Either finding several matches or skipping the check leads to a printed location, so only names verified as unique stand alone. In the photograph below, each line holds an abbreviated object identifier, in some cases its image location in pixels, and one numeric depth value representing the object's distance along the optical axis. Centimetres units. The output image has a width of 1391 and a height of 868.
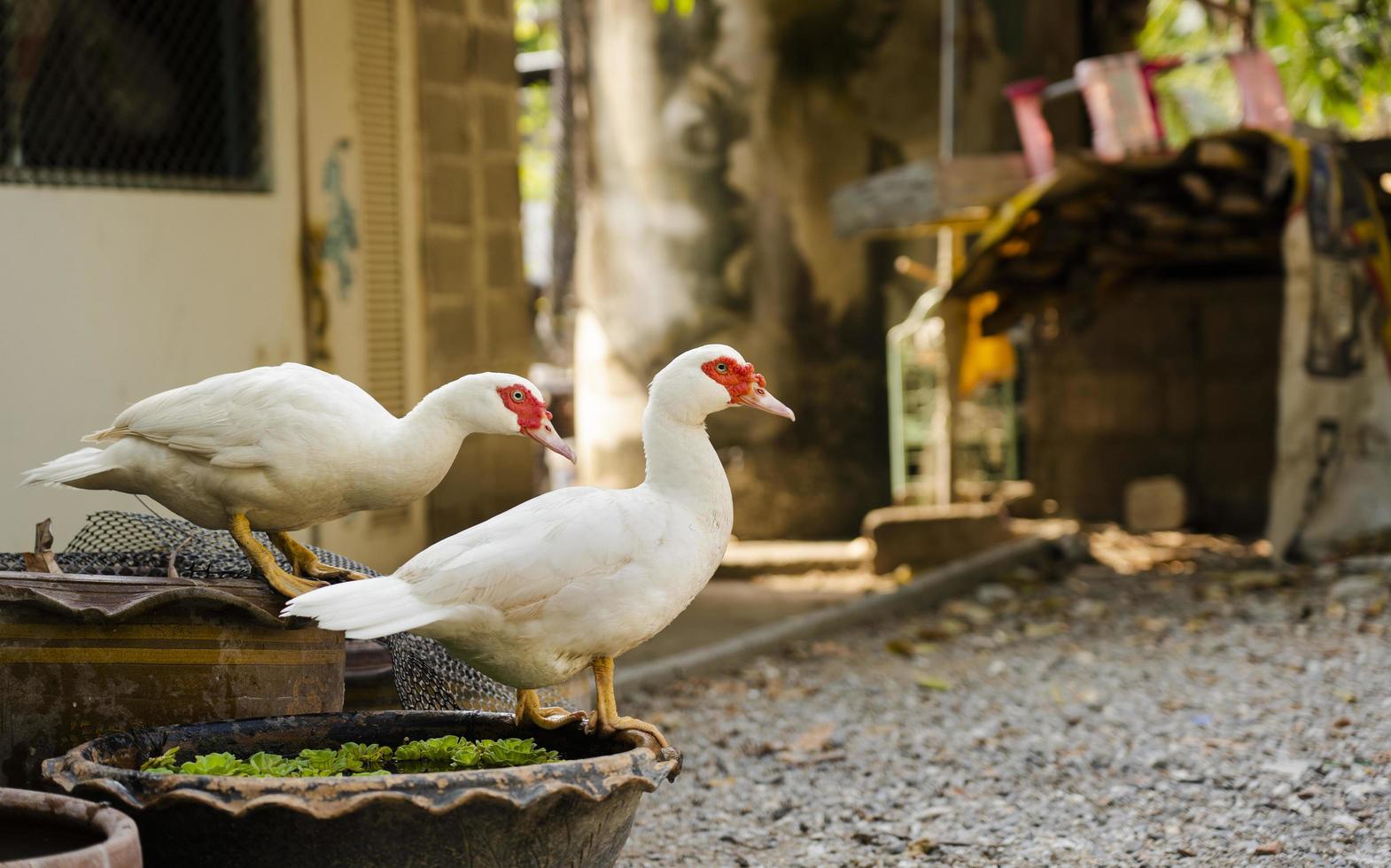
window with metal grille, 621
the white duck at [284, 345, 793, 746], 288
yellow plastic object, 955
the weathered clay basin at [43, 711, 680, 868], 245
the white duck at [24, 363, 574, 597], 320
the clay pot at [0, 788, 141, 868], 227
